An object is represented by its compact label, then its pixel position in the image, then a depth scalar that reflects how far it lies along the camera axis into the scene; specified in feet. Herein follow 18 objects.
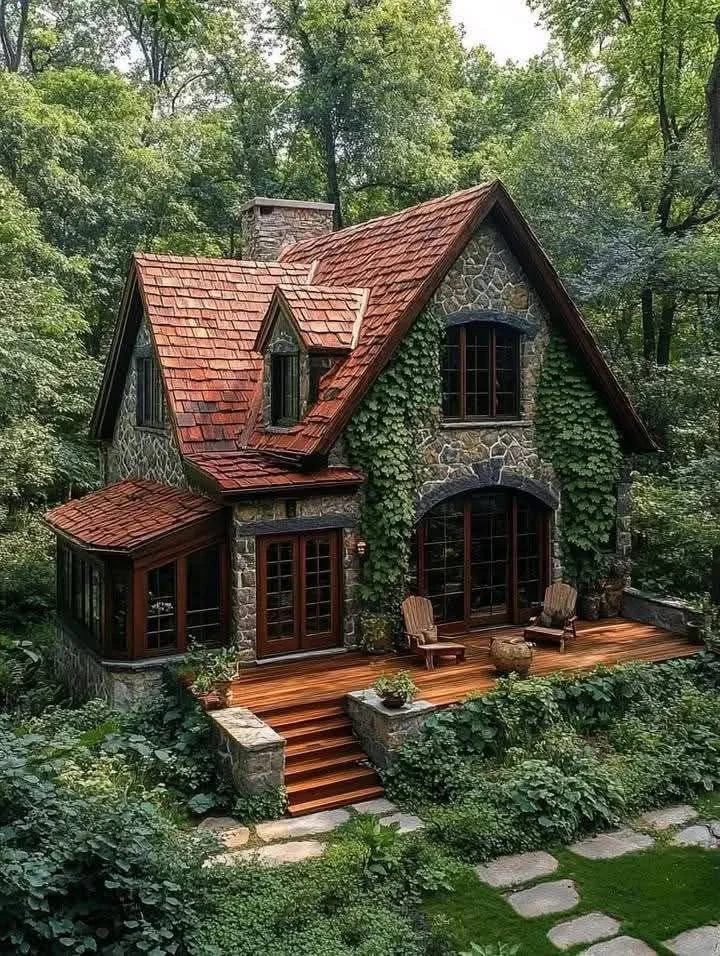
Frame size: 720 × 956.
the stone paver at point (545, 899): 24.81
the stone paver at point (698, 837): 28.91
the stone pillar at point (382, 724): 32.68
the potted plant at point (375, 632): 41.22
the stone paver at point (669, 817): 30.31
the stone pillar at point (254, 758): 30.30
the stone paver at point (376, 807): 30.81
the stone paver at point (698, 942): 22.90
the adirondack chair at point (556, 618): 42.83
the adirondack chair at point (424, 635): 39.96
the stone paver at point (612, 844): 28.27
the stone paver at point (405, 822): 29.35
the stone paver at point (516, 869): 26.53
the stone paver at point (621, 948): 22.79
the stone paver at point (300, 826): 28.94
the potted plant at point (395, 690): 33.04
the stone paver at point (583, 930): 23.32
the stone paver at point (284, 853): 26.81
